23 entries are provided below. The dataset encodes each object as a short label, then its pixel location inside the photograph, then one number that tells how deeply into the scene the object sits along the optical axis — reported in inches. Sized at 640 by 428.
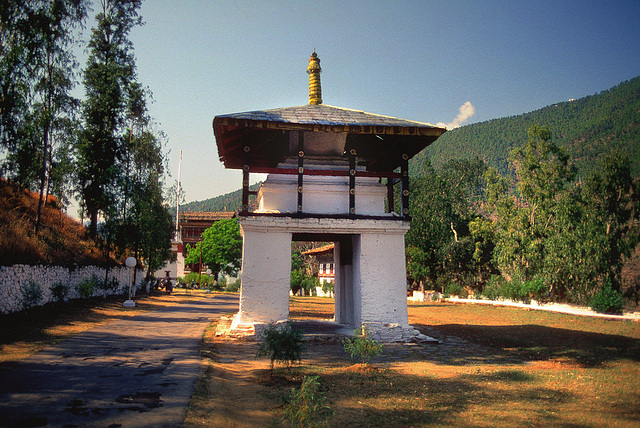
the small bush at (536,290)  1021.2
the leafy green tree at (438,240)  1567.4
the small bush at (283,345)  267.4
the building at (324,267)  1923.6
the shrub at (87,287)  733.3
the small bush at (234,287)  1838.0
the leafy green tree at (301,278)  1755.7
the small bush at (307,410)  179.0
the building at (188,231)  2432.3
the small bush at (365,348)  306.8
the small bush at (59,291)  623.2
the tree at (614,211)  927.0
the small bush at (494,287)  1203.8
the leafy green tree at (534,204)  1122.0
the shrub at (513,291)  1075.9
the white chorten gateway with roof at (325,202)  404.5
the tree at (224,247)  1636.3
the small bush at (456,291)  1423.5
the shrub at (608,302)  789.2
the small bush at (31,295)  521.0
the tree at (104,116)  878.4
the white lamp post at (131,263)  800.9
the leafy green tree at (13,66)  422.9
